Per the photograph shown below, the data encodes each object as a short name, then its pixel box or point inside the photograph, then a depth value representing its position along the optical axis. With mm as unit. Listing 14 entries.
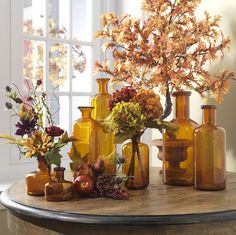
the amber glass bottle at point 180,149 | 1579
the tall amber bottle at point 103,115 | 1581
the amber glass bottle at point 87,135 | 1536
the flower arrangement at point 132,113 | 1376
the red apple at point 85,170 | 1387
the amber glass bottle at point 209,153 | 1467
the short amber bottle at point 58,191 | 1306
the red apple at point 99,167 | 1398
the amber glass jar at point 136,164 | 1483
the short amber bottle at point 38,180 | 1392
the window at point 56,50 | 2258
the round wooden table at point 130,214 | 1106
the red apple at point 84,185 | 1351
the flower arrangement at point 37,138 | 1337
